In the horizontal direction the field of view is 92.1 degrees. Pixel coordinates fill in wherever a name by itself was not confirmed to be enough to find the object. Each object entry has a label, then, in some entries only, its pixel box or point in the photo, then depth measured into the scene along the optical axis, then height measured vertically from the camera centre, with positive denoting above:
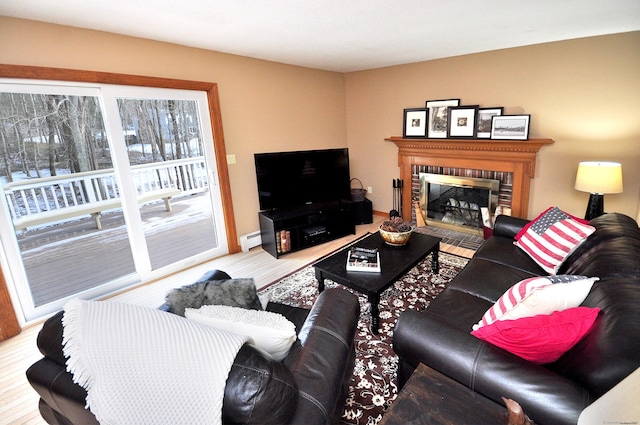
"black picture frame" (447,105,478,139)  3.78 +0.13
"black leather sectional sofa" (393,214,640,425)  1.01 -0.86
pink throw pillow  1.12 -0.74
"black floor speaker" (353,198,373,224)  4.71 -1.09
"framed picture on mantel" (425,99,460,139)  3.98 +0.22
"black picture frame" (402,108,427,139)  4.20 +0.17
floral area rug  1.71 -1.38
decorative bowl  2.70 -0.86
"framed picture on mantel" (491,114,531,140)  3.44 +0.02
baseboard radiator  3.92 -1.17
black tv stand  3.72 -1.03
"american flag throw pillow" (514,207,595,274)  2.13 -0.79
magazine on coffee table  2.40 -0.95
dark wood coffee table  2.23 -1.00
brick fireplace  3.54 -0.37
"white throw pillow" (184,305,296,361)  1.16 -0.67
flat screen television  3.82 -0.44
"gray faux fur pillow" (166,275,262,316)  1.38 -0.66
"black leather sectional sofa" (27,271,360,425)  0.87 -0.81
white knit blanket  0.86 -0.61
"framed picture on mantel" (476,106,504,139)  3.63 +0.12
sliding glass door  2.62 -0.33
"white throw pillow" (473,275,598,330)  1.26 -0.69
